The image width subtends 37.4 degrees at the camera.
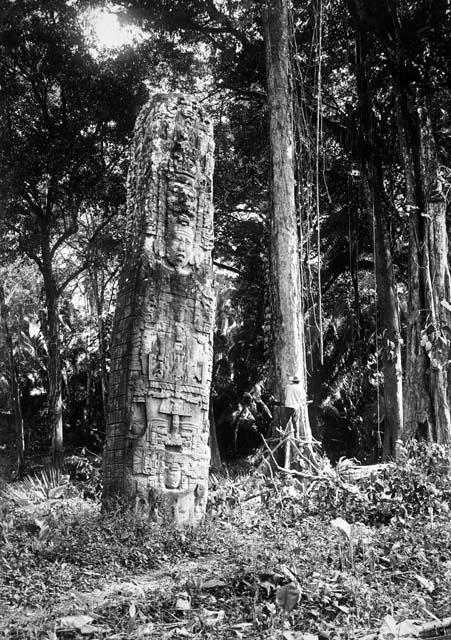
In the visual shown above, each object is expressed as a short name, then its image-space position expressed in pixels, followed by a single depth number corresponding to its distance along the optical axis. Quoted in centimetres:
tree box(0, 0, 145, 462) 1299
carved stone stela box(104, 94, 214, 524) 599
